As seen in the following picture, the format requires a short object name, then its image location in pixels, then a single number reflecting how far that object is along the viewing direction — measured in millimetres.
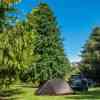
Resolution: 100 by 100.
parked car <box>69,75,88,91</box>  13515
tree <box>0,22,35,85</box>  8962
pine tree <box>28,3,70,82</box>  16119
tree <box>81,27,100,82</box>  18542
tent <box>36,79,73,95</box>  11572
